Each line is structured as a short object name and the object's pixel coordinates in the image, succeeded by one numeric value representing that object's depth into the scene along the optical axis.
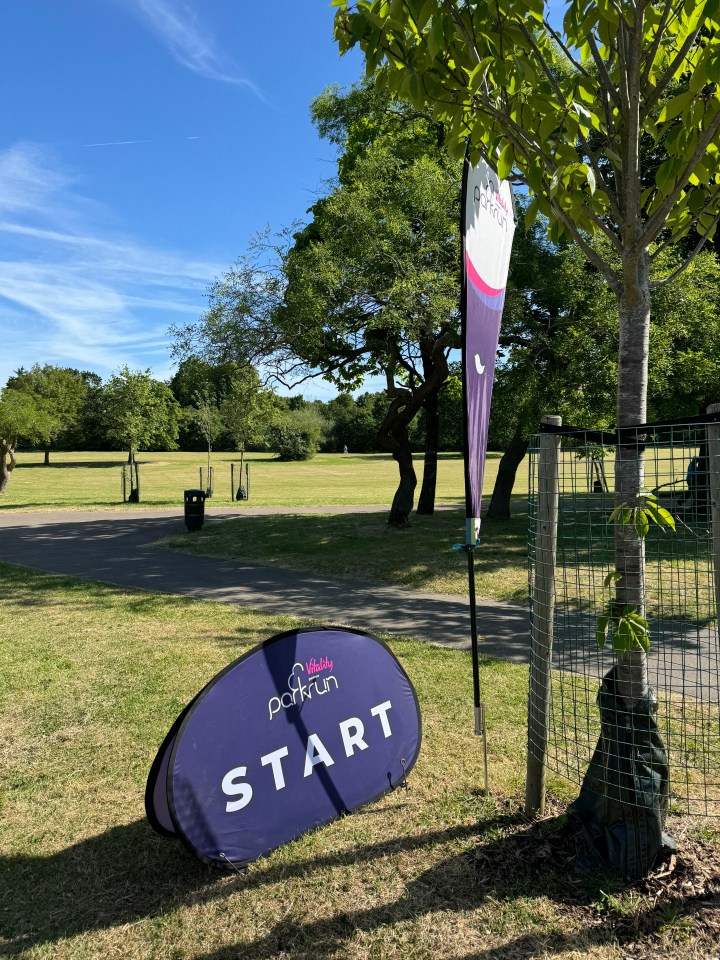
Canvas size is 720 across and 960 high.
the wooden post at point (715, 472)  2.89
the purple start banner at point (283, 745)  3.17
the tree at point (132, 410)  32.34
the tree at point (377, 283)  12.66
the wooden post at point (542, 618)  3.44
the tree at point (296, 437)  68.81
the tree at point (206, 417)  36.62
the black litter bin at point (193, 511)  17.08
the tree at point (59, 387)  64.62
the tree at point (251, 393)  16.14
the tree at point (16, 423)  28.33
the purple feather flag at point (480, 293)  3.30
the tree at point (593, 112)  2.98
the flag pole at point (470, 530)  3.23
